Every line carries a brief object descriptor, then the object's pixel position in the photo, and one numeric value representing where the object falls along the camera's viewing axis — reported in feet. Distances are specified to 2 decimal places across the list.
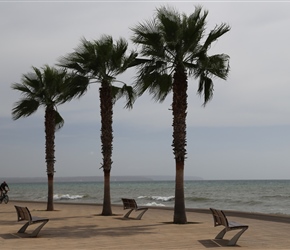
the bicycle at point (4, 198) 119.34
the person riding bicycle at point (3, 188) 120.57
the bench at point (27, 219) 46.65
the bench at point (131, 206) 66.23
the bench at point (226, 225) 40.37
